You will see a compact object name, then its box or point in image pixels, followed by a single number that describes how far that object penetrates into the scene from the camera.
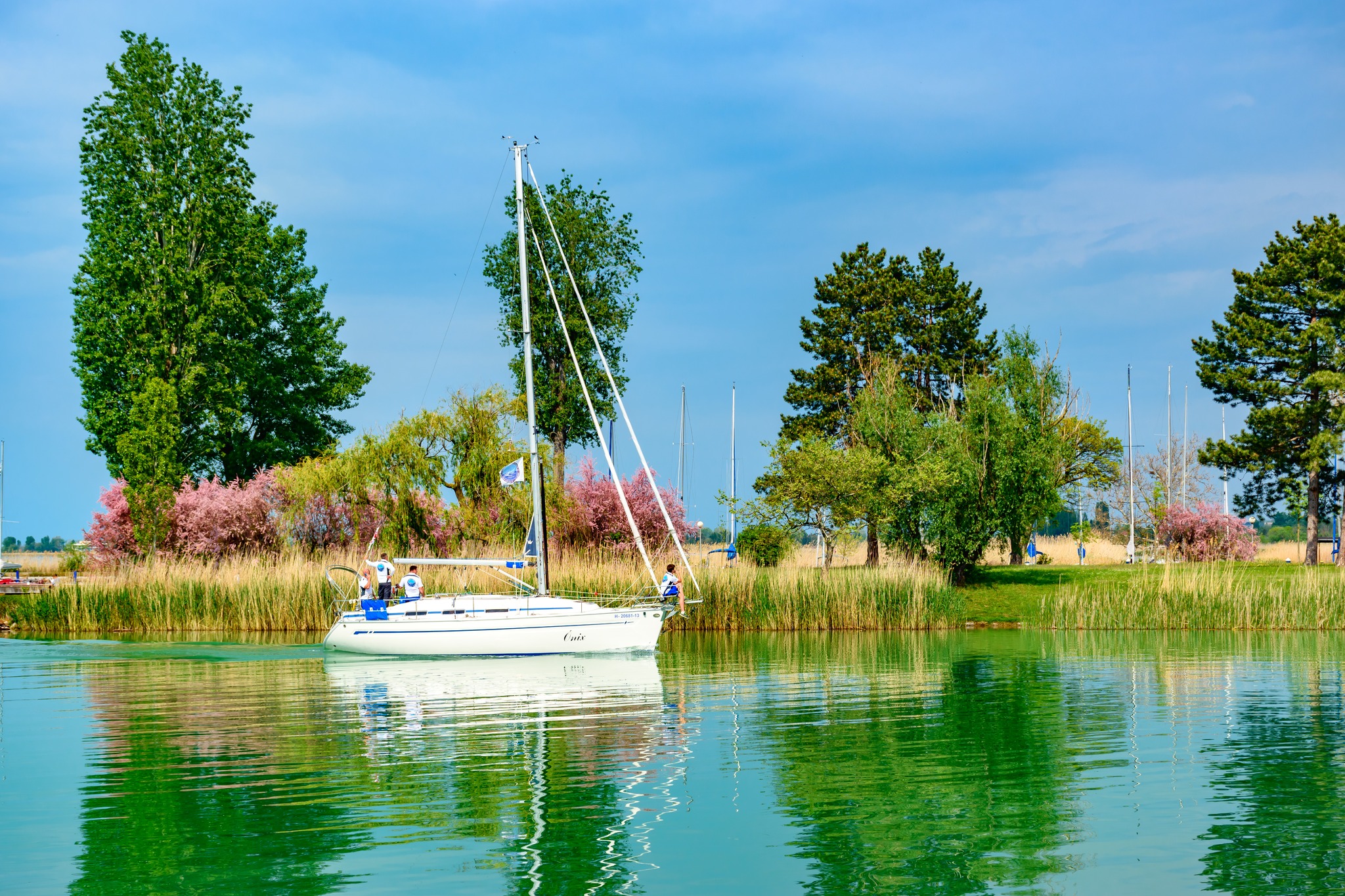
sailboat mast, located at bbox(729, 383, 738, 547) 76.19
